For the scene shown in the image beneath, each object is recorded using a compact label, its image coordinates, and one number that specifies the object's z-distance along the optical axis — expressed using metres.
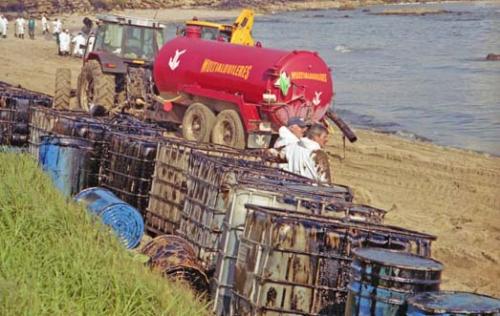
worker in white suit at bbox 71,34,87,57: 39.91
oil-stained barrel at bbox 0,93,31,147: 14.03
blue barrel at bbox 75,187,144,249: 10.20
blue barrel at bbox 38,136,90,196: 11.58
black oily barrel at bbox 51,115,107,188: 11.81
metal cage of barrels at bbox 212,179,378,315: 8.01
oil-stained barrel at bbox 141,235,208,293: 8.57
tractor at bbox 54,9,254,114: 18.73
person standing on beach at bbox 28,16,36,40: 53.01
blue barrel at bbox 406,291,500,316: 5.77
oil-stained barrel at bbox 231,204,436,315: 7.08
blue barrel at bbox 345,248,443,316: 6.23
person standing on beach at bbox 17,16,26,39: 52.62
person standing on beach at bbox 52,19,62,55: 50.60
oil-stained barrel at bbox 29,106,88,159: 12.63
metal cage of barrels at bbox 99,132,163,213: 11.10
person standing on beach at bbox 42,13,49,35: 56.84
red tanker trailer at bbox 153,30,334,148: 15.73
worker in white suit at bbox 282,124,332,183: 10.51
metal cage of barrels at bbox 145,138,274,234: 10.47
